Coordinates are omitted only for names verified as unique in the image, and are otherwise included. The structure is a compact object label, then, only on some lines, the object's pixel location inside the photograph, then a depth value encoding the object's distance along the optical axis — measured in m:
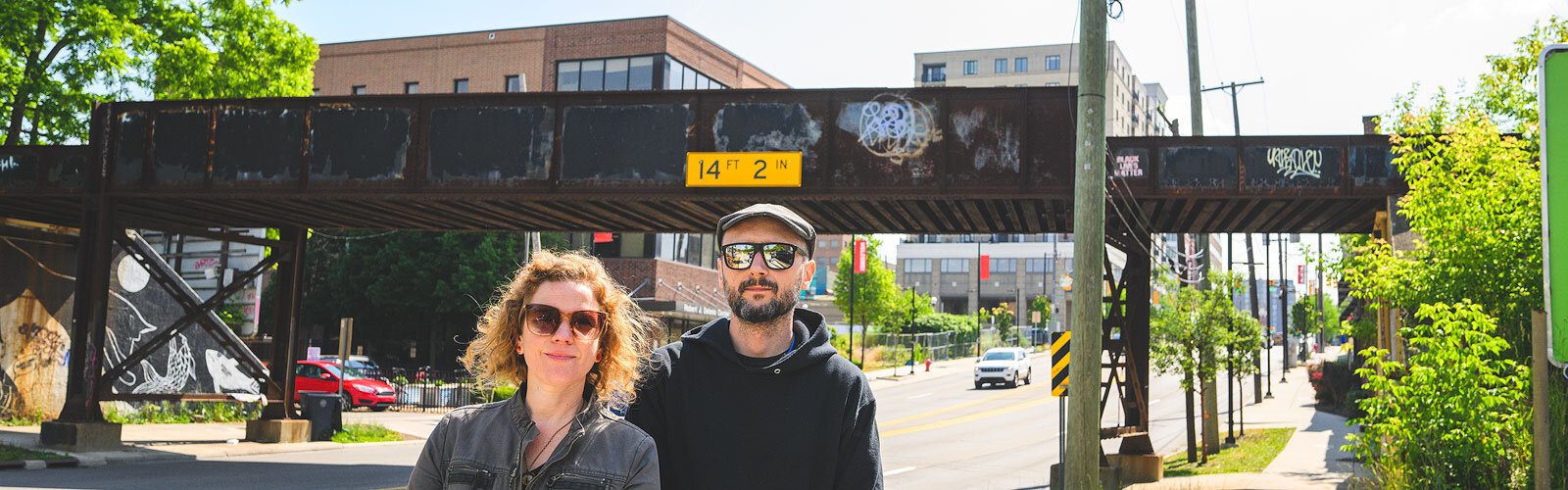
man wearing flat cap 3.63
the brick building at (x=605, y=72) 47.38
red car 32.22
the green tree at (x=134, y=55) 22.22
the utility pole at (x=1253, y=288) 39.50
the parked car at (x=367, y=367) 35.81
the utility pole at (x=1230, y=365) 22.31
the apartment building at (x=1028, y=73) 109.25
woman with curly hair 3.30
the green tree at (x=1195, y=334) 21.48
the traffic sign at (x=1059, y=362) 15.17
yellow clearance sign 15.56
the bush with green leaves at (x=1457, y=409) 9.18
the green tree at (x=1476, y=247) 9.83
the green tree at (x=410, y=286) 46.22
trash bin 22.97
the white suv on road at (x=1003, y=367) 46.53
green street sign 8.34
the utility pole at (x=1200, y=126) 22.77
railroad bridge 15.26
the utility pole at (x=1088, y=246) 12.15
